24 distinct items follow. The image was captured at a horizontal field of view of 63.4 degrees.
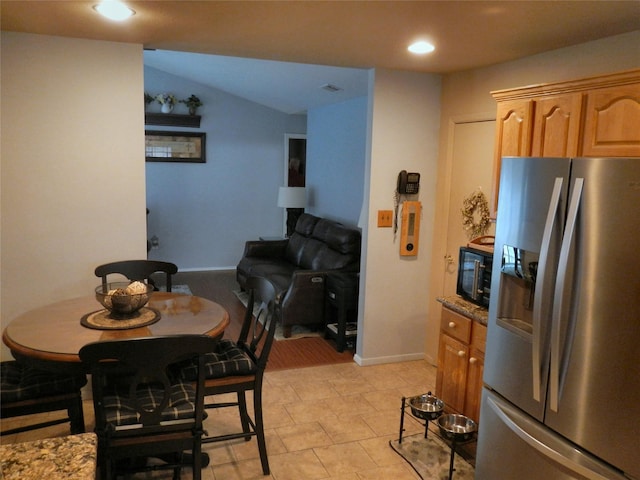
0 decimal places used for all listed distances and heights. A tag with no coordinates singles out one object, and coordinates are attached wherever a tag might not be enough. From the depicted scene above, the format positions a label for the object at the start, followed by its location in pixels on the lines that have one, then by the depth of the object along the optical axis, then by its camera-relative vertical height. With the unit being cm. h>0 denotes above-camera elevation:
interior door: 365 +6
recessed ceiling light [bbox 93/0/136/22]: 249 +79
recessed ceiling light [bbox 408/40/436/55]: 306 +80
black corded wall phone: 403 -2
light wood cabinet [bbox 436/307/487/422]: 299 -109
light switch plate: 406 -31
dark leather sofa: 481 -95
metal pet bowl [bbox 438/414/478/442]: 272 -135
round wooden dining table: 219 -75
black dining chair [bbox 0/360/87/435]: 234 -103
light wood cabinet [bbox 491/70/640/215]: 215 +31
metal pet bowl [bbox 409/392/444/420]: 296 -133
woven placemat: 249 -74
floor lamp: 726 -30
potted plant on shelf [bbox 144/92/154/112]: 701 +97
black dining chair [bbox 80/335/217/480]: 201 -102
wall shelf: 708 +72
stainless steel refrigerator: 178 -51
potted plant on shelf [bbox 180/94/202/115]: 720 +96
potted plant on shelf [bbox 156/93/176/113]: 705 +96
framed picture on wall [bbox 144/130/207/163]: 718 +35
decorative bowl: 258 -64
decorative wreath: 366 -23
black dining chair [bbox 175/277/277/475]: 261 -100
